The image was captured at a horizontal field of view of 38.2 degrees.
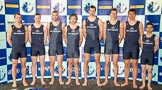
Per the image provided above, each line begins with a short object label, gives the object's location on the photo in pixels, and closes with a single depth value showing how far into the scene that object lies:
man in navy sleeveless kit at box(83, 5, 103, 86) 5.13
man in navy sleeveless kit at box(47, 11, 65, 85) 5.14
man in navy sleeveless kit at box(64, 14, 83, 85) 5.14
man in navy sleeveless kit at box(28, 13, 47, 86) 5.09
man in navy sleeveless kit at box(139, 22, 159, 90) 4.90
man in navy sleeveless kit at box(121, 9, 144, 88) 5.04
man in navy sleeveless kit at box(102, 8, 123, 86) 5.11
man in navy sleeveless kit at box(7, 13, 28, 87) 4.98
